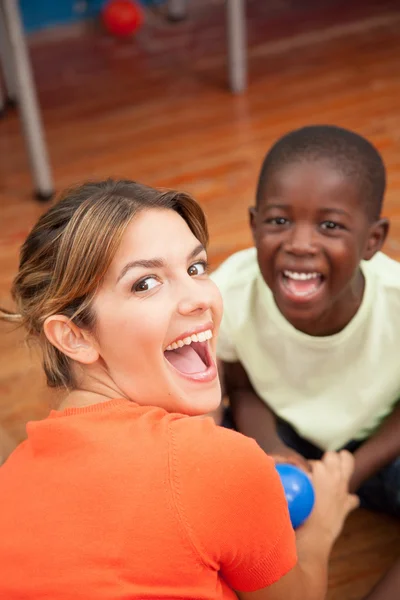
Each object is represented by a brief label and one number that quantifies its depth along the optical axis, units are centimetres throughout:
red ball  348
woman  90
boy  134
